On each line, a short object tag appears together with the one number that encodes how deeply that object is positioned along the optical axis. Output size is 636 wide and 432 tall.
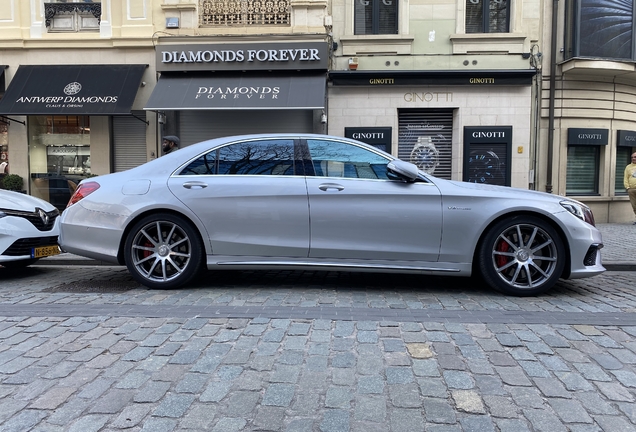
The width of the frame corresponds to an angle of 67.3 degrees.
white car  5.28
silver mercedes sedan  4.51
